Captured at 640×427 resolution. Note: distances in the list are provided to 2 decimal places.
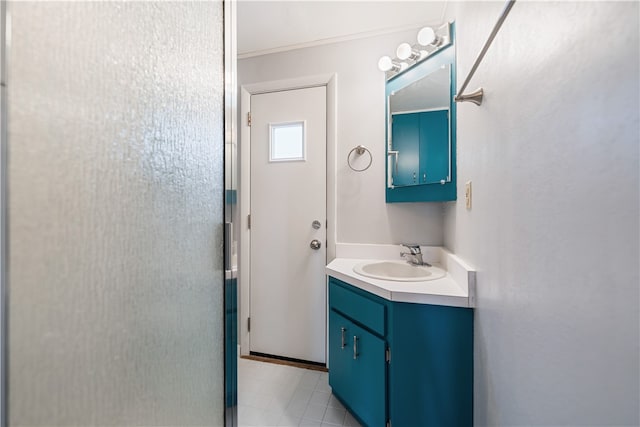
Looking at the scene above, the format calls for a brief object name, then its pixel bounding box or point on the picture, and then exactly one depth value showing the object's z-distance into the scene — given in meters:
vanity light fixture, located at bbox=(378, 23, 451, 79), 1.38
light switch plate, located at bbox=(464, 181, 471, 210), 1.04
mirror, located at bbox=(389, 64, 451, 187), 1.35
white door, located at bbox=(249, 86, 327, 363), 1.80
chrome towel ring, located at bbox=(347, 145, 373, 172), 1.72
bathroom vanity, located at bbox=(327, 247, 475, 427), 0.98
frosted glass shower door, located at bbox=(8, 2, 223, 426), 0.35
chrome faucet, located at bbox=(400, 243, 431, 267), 1.50
